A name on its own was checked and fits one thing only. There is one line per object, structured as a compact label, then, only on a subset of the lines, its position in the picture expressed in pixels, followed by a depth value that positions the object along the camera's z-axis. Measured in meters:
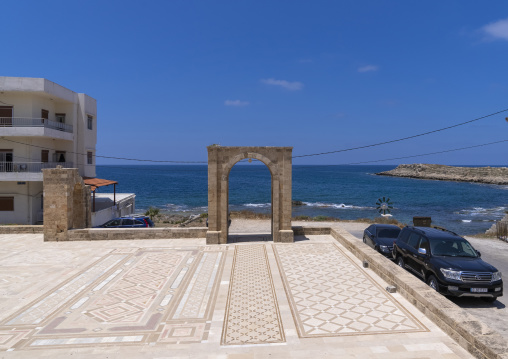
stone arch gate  15.46
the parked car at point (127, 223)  20.16
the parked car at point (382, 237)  15.24
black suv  10.11
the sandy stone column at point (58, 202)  15.78
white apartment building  25.22
